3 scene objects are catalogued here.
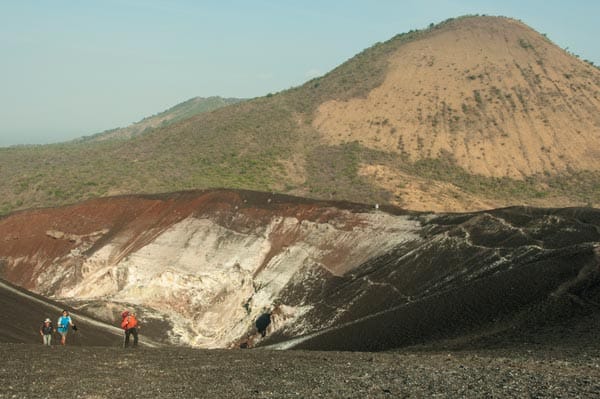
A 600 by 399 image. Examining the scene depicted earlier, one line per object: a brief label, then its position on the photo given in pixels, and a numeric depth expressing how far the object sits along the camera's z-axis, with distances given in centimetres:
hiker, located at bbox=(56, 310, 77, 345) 1917
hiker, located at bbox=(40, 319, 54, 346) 1858
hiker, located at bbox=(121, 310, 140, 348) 1955
